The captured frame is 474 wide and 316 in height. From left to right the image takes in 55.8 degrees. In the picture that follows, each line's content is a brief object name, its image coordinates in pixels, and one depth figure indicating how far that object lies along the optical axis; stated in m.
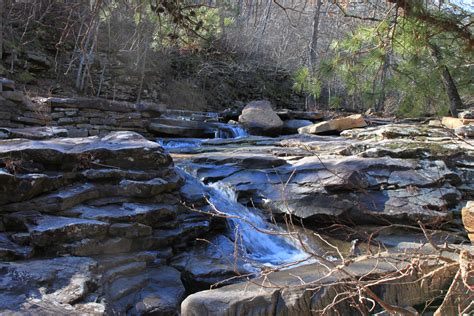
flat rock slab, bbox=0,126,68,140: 6.18
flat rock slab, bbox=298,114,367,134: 9.90
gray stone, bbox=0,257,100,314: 3.07
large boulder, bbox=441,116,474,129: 7.43
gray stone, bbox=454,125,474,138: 6.98
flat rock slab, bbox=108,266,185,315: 3.70
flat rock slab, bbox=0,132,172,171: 4.65
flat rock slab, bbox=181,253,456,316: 2.95
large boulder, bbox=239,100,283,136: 10.96
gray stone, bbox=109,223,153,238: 4.36
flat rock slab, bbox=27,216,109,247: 3.94
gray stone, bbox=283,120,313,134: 11.23
